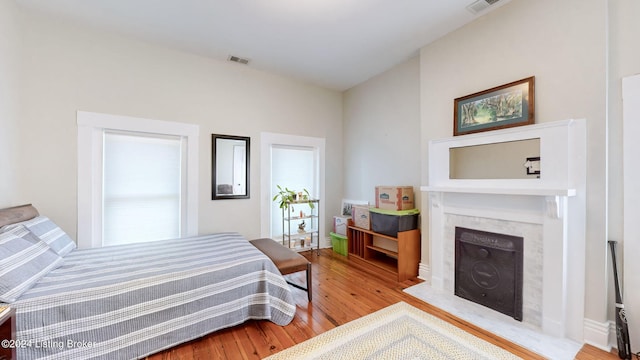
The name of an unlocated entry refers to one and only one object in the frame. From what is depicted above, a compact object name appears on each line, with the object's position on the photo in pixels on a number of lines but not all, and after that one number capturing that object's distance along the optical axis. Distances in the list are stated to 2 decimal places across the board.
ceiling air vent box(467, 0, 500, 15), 2.17
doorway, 3.65
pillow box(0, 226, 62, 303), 1.41
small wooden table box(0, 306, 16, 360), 1.05
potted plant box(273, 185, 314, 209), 3.69
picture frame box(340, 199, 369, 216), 4.10
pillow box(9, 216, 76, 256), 1.92
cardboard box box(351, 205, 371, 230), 3.46
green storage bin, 3.81
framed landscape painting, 2.07
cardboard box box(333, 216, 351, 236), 3.86
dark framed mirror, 3.26
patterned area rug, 1.69
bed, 1.47
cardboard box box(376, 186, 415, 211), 3.06
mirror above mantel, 2.05
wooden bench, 2.38
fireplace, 1.82
